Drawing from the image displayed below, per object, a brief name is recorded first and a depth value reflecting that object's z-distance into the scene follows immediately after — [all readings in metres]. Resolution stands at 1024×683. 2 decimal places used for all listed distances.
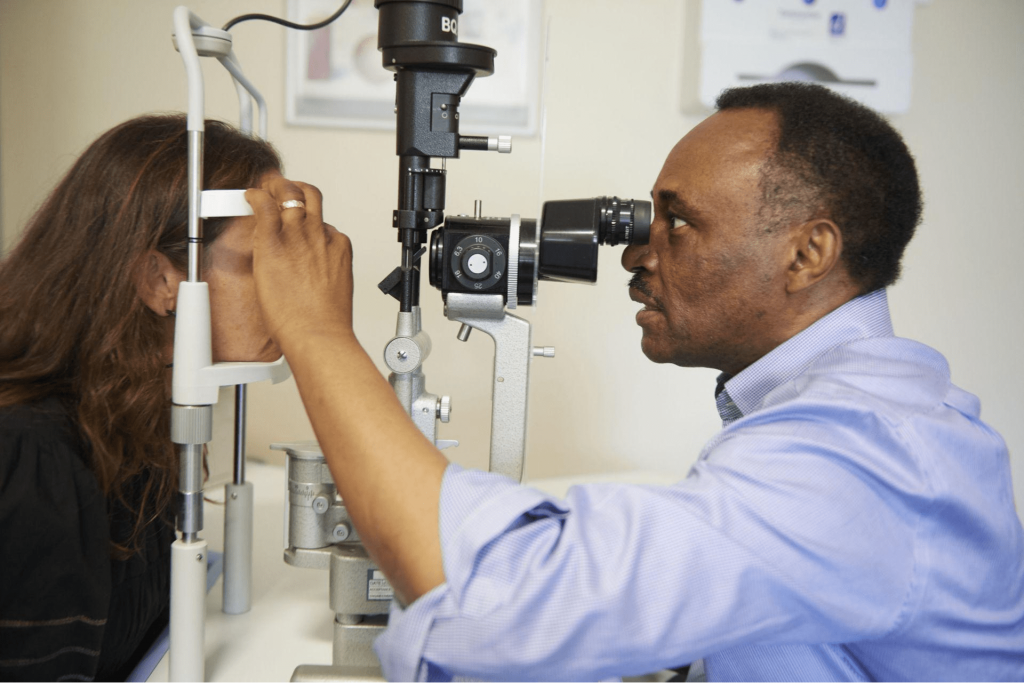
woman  1.04
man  0.61
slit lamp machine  0.89
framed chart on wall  1.80
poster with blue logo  1.83
